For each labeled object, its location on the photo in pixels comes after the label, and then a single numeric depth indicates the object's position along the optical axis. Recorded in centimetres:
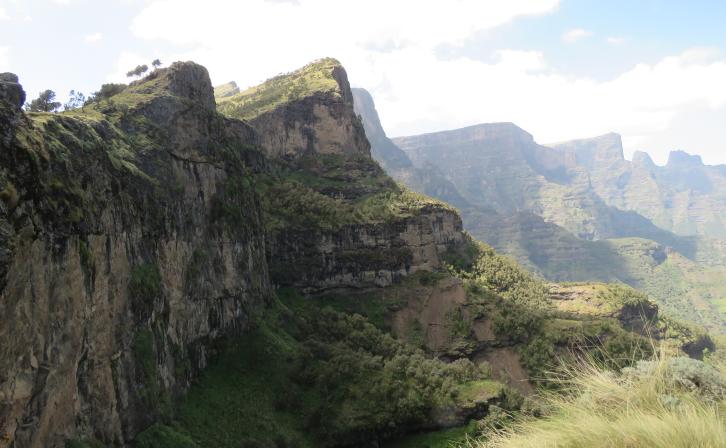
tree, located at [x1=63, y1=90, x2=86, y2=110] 6384
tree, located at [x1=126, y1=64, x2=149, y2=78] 8250
